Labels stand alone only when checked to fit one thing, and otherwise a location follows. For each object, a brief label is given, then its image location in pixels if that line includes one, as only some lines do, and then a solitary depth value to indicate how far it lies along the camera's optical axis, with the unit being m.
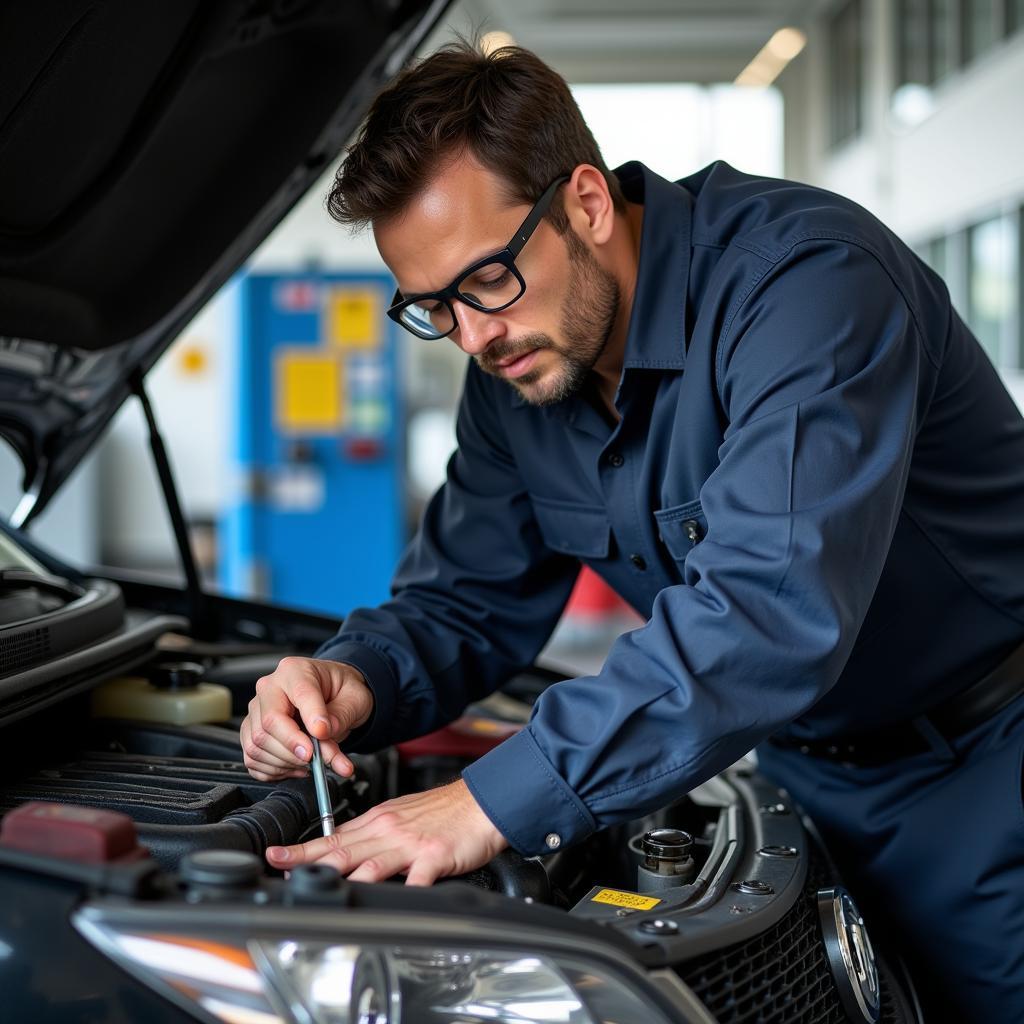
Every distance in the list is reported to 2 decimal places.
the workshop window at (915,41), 8.47
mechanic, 0.98
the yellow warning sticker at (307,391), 6.19
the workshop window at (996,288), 6.98
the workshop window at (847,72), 9.96
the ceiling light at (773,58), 10.47
